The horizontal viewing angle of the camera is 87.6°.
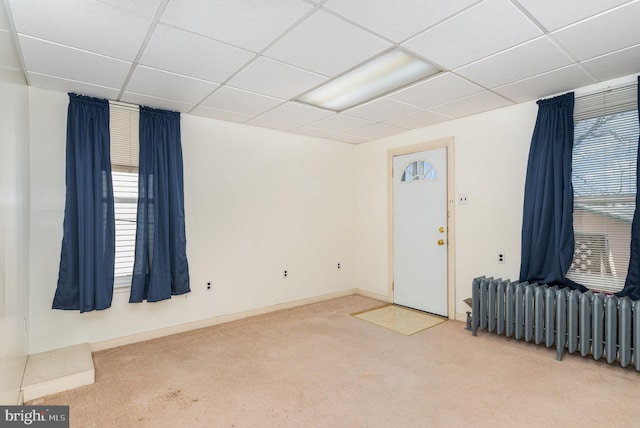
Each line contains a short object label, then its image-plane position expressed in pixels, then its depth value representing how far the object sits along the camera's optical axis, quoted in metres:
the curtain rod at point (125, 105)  3.47
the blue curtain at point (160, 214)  3.54
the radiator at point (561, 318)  2.72
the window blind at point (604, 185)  3.02
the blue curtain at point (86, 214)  3.15
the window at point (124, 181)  3.49
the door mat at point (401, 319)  3.96
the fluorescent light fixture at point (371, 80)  2.77
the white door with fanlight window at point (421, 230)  4.42
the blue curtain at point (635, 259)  2.88
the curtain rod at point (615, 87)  2.95
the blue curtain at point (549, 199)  3.26
